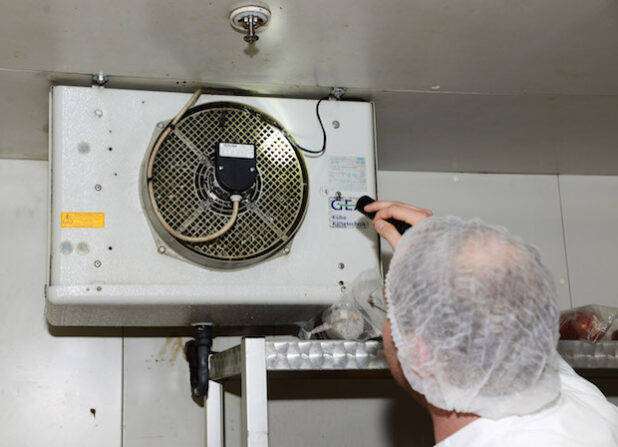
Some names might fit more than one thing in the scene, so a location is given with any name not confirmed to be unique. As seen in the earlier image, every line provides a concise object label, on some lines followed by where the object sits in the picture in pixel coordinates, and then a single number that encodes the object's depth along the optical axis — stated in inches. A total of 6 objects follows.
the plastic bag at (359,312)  53.1
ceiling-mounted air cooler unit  51.3
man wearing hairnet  38.6
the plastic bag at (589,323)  59.5
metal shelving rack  48.4
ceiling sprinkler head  46.1
